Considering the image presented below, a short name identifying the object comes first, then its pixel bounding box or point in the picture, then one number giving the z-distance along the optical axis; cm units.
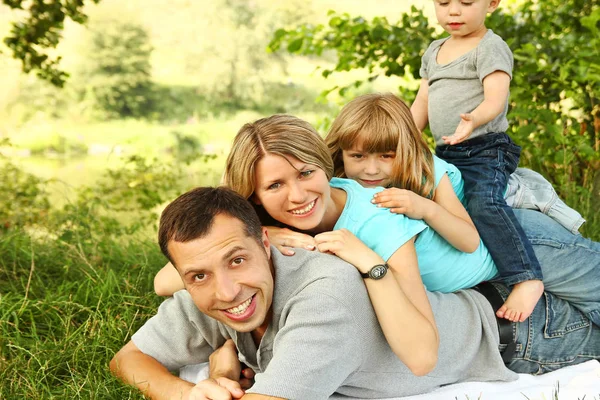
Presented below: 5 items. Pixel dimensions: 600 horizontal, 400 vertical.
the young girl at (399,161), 291
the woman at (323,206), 247
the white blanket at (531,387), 265
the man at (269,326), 222
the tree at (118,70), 1962
